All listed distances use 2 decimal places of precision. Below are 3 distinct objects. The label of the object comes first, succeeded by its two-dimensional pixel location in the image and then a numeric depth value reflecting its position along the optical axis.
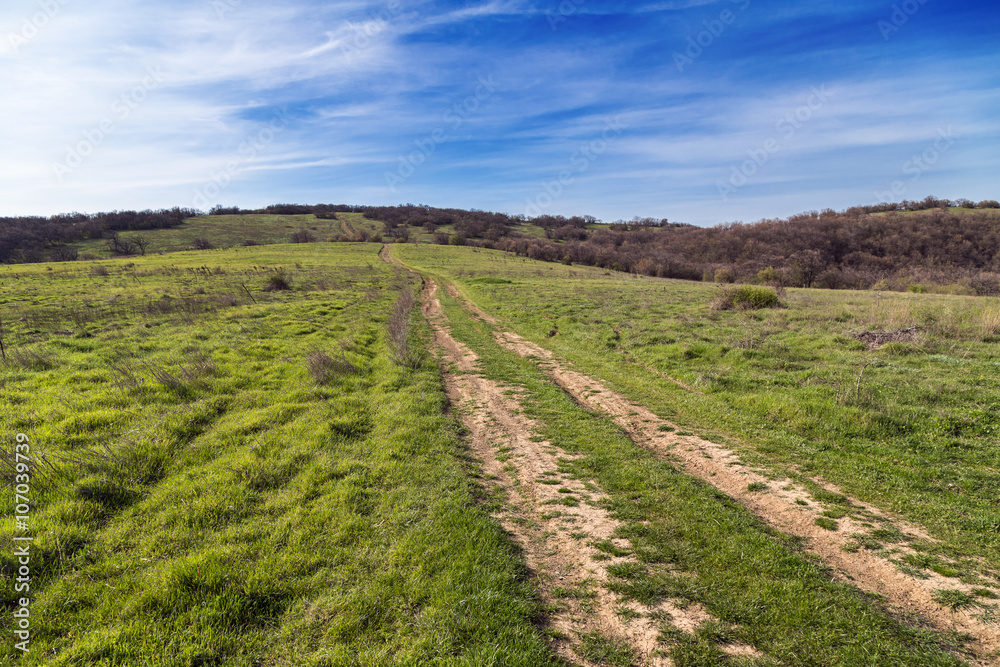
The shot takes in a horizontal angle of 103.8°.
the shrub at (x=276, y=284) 32.28
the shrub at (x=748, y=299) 22.48
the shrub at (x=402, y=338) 13.35
